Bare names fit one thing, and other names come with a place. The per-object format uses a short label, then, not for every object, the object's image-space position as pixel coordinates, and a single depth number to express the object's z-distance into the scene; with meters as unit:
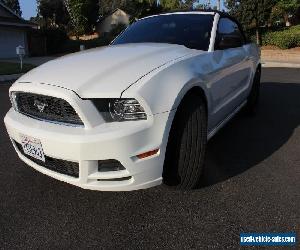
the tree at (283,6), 27.14
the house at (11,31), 27.92
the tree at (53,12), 52.53
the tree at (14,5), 78.49
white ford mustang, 2.74
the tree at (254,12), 25.69
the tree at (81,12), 45.91
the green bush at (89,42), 33.56
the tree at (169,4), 47.88
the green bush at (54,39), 32.44
